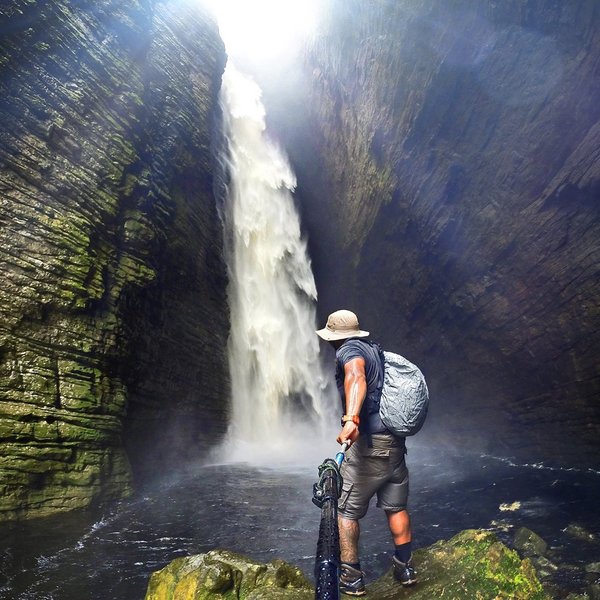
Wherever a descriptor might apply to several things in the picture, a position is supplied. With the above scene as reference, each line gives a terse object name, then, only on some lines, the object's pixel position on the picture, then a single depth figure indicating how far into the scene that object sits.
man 3.92
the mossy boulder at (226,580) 3.86
